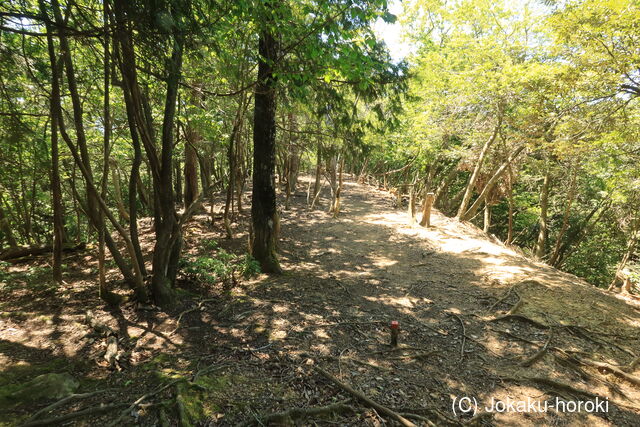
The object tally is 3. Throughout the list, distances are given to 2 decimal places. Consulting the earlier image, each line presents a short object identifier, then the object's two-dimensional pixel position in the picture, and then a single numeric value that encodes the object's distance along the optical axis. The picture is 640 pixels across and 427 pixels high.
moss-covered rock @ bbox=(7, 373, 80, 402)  2.84
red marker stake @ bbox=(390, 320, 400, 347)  4.12
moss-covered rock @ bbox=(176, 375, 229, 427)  2.63
